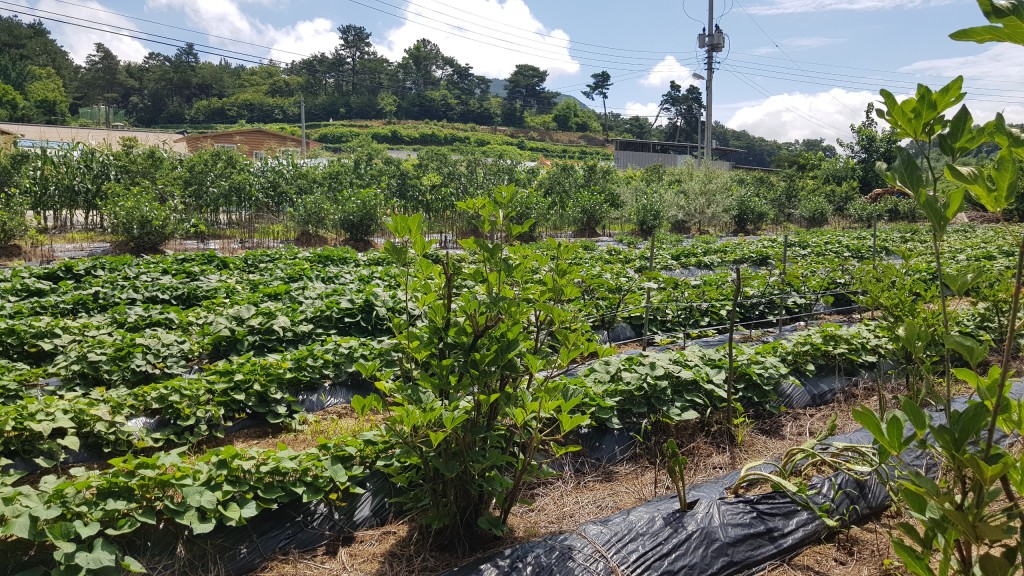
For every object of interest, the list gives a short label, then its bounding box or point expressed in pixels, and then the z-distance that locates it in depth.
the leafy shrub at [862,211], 24.20
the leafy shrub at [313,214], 14.65
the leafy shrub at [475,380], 2.44
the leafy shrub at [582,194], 18.34
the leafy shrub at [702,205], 20.81
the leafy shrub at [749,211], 21.38
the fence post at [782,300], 6.82
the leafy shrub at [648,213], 17.88
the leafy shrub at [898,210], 25.23
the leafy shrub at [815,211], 23.89
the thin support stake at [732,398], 3.73
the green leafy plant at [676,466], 2.69
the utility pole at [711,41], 27.81
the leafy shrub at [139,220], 11.98
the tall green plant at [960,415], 1.52
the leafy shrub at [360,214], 14.31
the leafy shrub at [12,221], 11.23
